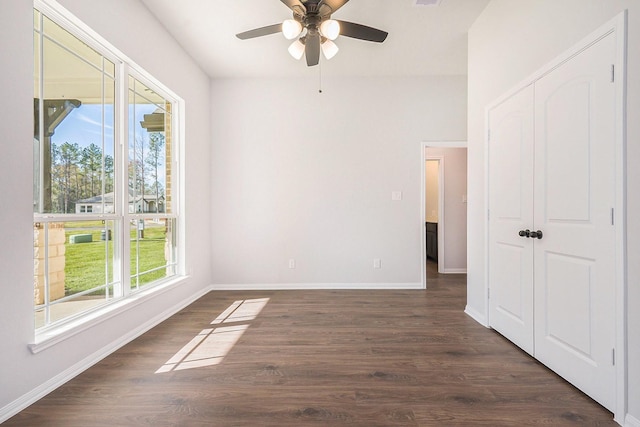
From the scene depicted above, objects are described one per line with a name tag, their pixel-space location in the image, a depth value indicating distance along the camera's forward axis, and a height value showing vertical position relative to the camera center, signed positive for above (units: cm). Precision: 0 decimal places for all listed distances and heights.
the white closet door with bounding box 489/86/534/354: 229 -6
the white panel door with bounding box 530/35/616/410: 163 -7
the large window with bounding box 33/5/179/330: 195 +28
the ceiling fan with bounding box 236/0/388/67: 218 +140
